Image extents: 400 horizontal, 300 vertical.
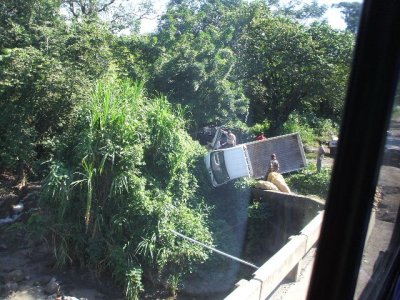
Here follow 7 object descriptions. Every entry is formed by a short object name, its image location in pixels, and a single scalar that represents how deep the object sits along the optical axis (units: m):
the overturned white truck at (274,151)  12.99
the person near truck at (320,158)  13.19
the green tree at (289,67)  16.12
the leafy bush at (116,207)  7.87
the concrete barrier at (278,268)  4.08
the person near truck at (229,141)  13.10
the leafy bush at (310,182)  12.05
